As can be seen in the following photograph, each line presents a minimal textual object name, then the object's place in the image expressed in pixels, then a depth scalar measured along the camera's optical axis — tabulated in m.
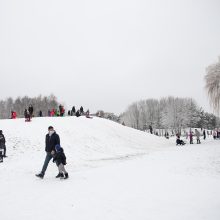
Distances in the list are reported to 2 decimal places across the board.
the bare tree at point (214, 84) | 33.64
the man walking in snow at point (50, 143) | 10.09
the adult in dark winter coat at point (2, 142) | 15.37
